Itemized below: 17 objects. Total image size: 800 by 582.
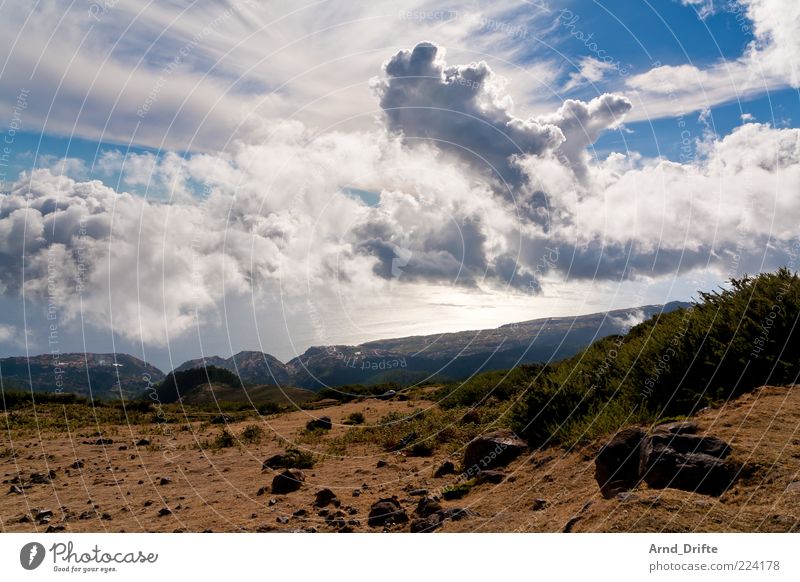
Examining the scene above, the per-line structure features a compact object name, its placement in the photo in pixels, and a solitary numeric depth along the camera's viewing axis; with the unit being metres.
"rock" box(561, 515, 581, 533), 8.11
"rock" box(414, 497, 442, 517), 10.28
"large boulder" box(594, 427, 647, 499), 9.06
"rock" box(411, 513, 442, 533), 9.47
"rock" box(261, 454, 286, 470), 16.22
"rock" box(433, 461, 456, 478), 13.56
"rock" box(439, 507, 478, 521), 9.71
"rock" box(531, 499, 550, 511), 9.51
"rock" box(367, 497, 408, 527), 10.16
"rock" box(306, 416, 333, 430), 25.16
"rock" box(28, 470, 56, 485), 14.76
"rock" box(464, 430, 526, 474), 12.85
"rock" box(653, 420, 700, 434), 9.48
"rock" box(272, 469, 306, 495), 12.95
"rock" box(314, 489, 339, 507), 11.57
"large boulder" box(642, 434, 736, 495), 8.04
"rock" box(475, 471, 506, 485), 11.65
